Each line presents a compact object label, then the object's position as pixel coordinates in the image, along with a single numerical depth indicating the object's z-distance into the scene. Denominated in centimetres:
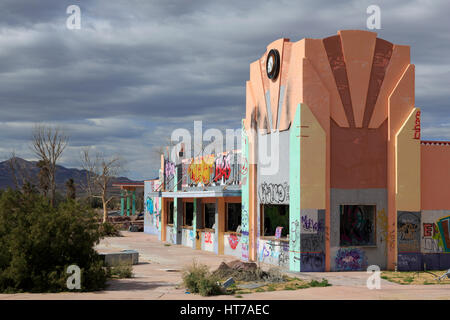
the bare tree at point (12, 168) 5209
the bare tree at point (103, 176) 5474
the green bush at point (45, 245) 1643
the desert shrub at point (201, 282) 1603
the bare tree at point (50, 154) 4816
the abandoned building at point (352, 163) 2136
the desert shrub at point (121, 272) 1991
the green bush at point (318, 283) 1792
